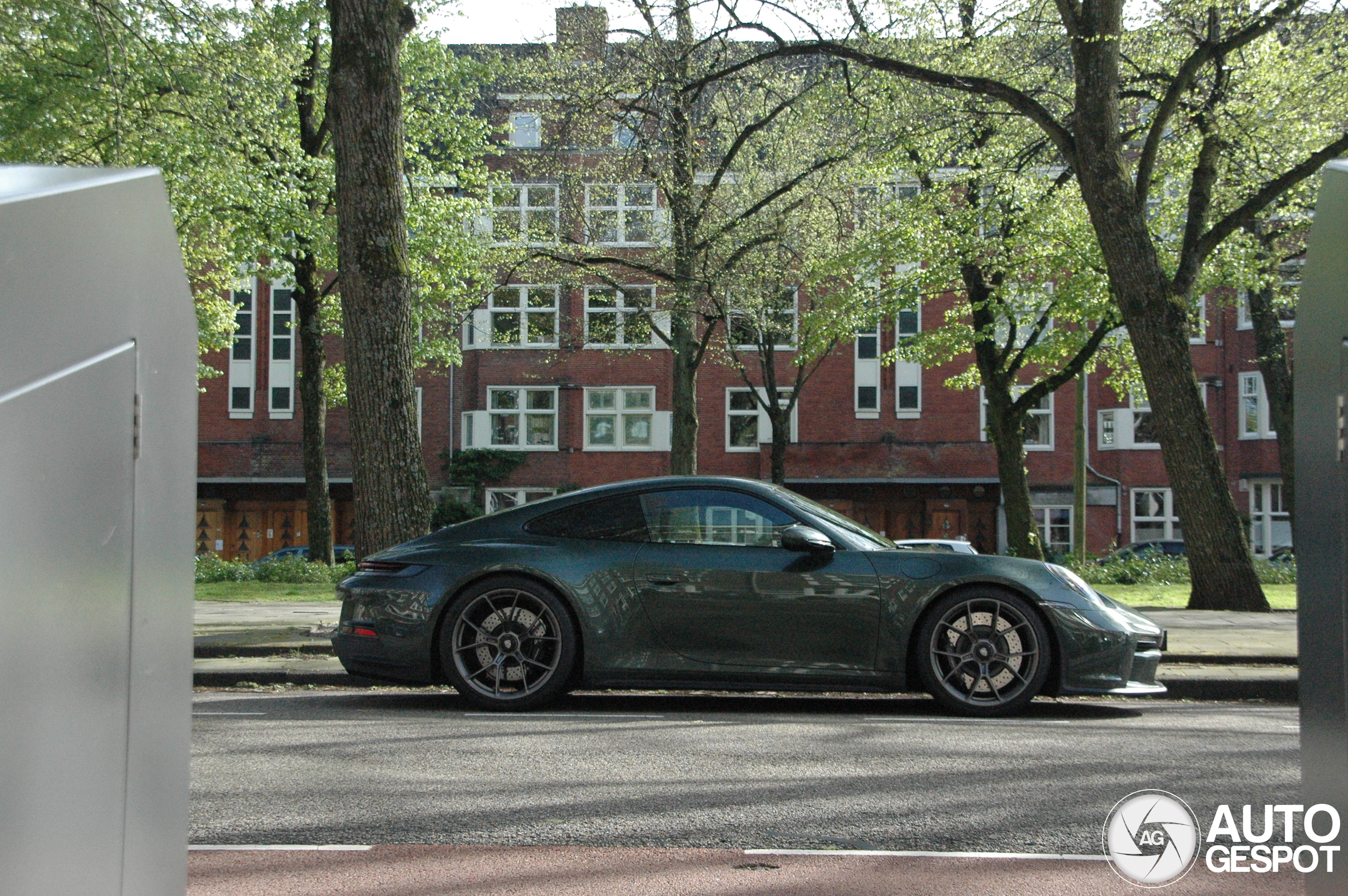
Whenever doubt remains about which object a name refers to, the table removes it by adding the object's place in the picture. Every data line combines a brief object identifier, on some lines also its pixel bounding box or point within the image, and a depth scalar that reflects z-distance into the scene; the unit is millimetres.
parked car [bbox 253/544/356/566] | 35375
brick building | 40500
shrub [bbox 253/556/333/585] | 21156
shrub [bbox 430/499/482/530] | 38406
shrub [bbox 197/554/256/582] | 21812
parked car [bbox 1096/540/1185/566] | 36312
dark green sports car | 7129
